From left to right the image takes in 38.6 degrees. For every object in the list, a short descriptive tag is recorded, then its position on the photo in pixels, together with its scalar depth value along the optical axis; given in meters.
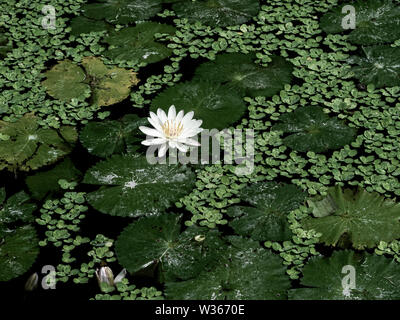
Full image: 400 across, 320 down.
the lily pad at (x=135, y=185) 2.23
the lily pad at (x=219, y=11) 3.16
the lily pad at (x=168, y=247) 2.02
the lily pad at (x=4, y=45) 3.06
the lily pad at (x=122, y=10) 3.21
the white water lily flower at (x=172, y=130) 2.36
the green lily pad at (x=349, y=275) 1.91
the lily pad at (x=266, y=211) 2.12
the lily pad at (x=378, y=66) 2.77
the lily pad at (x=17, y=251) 2.04
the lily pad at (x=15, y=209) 2.21
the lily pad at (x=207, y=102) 2.56
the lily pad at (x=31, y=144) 2.46
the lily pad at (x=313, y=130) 2.46
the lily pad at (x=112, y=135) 2.47
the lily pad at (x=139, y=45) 2.97
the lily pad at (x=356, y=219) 2.10
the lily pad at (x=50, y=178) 2.33
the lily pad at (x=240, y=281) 1.94
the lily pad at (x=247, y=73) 2.74
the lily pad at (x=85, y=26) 3.16
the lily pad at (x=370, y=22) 3.00
